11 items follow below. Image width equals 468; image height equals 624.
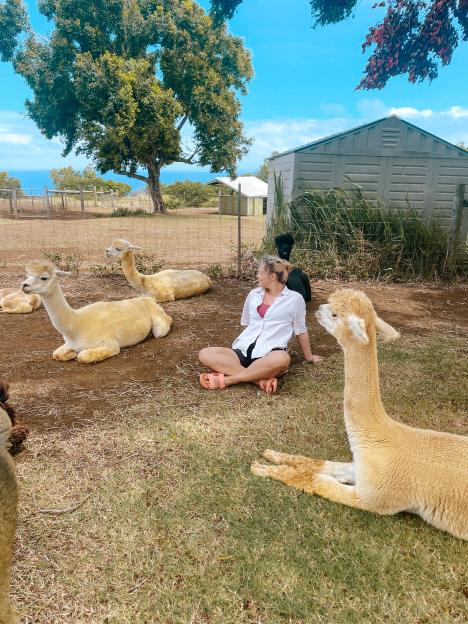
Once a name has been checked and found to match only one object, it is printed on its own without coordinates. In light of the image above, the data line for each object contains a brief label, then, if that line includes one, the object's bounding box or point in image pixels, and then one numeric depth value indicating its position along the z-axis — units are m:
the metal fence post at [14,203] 20.89
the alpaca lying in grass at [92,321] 4.01
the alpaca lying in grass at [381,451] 2.15
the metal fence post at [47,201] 21.58
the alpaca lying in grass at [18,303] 5.73
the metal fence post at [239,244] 7.94
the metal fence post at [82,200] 21.31
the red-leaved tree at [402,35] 8.57
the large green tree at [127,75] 22.16
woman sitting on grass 3.79
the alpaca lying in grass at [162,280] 5.80
